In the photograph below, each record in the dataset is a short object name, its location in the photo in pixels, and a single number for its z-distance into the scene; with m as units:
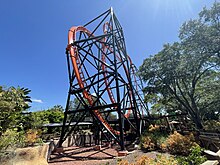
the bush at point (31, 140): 7.48
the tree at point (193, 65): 11.34
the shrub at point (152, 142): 8.20
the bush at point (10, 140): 5.85
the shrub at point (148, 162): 3.66
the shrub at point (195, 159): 3.55
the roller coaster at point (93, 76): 10.88
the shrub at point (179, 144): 6.58
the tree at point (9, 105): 6.76
